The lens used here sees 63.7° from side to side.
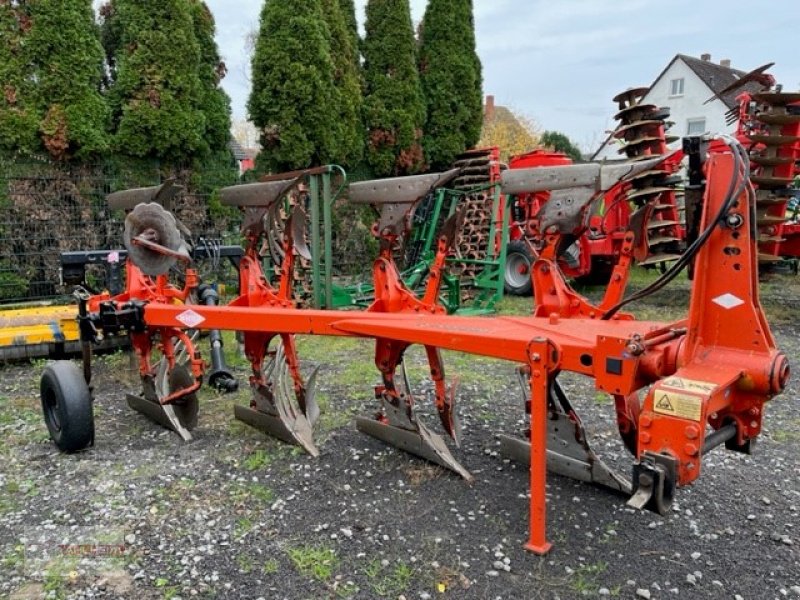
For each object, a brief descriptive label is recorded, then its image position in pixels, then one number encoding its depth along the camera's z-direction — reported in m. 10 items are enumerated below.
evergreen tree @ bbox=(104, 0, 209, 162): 8.76
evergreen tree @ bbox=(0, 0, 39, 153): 7.93
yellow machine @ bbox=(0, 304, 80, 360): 6.07
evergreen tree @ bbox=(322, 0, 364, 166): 10.25
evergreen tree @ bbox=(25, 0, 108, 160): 8.06
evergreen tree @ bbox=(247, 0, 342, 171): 9.55
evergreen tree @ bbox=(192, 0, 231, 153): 9.66
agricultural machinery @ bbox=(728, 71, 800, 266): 6.73
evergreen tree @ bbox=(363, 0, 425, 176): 10.84
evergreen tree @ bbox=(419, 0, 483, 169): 11.55
